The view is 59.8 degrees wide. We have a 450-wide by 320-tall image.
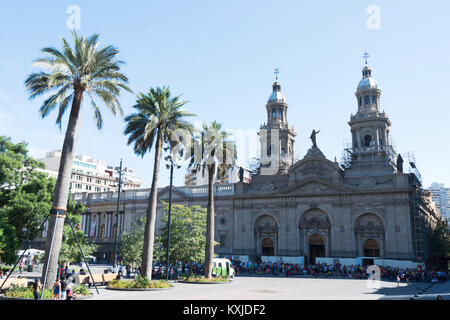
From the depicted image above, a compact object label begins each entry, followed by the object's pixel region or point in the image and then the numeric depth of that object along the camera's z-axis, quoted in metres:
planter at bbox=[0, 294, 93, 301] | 19.44
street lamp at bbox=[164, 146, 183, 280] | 31.42
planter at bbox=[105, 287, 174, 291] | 25.74
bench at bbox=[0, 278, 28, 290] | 23.01
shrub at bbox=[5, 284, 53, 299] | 19.95
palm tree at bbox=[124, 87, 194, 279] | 29.78
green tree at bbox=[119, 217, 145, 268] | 36.66
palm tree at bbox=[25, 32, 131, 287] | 22.10
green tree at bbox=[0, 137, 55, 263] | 31.28
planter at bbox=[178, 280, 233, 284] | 32.64
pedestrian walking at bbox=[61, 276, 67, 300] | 20.92
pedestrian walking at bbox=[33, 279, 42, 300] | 18.75
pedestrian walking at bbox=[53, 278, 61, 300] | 19.50
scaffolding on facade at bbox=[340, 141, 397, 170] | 56.22
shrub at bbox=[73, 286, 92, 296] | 22.43
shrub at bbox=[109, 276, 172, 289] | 26.23
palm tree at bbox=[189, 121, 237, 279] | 35.88
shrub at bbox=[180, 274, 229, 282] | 32.88
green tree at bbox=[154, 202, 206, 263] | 36.34
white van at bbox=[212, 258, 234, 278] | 36.81
